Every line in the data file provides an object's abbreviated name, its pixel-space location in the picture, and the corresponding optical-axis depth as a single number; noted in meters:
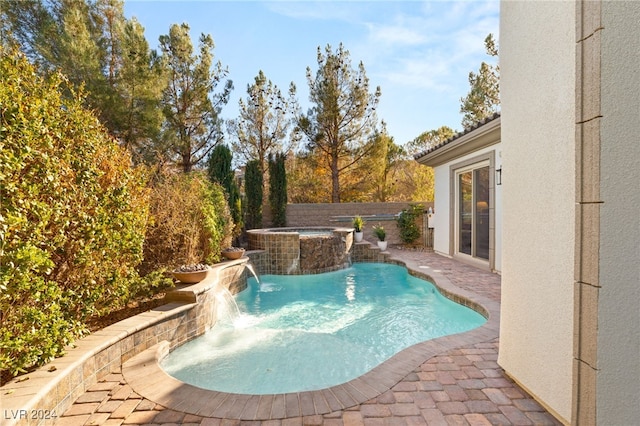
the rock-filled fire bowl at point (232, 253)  8.74
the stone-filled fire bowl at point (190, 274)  5.79
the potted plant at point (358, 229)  13.01
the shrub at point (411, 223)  14.25
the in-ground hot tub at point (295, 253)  10.31
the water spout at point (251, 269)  9.18
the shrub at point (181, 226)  6.61
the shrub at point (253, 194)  16.27
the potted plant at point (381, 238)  12.64
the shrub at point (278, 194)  16.84
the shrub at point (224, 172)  13.00
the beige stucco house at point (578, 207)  2.05
